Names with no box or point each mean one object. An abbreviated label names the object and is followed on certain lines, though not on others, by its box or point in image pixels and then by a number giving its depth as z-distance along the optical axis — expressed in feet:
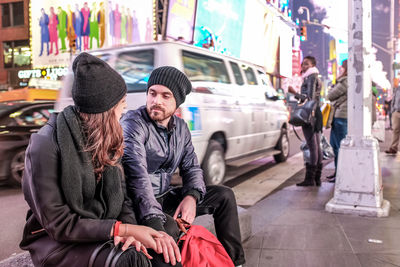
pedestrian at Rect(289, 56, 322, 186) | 20.97
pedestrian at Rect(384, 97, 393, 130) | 93.87
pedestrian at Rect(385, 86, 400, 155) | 34.12
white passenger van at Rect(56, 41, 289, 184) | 19.42
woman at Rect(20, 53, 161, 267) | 5.82
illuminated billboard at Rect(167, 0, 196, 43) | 79.30
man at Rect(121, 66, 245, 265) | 8.83
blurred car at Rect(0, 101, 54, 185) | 22.58
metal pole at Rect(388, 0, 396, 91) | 78.64
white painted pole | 15.25
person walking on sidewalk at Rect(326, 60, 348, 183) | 21.88
